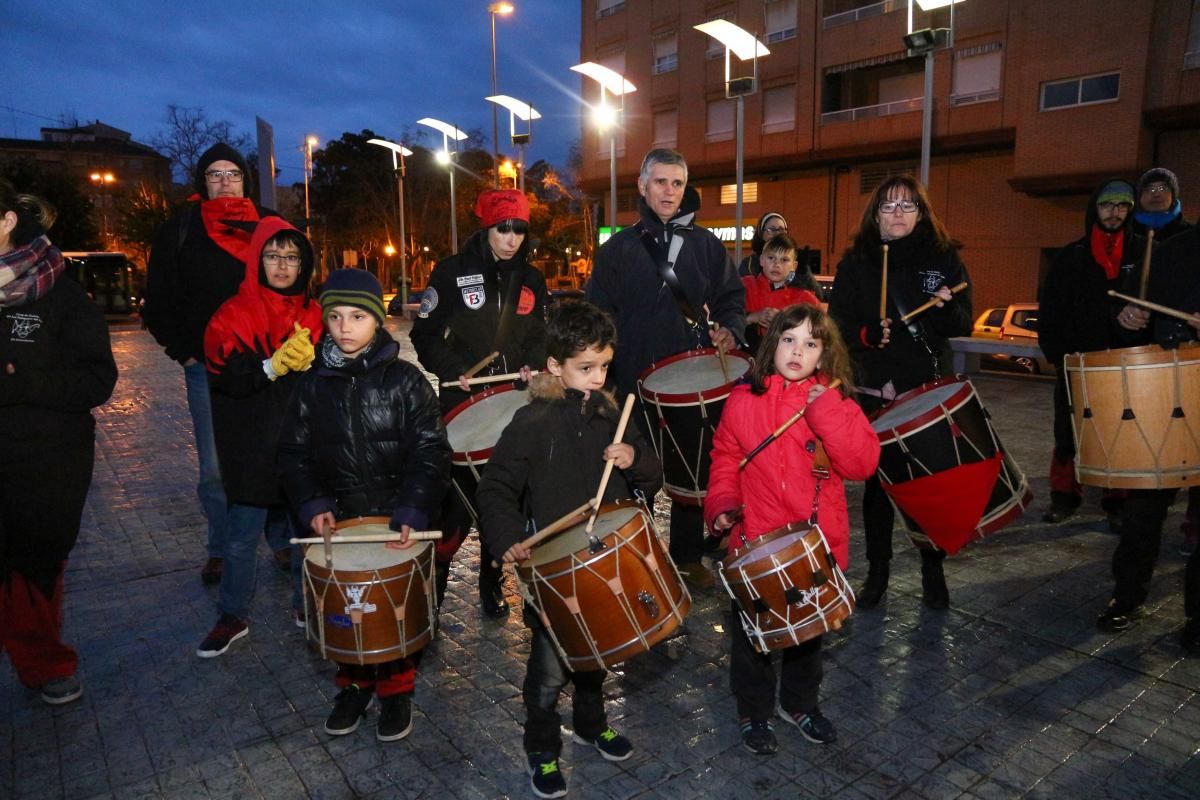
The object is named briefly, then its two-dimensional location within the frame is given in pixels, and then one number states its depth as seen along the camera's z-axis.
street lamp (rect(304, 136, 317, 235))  44.00
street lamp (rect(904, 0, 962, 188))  9.75
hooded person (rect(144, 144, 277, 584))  4.35
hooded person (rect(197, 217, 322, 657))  3.83
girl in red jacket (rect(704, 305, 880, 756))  3.08
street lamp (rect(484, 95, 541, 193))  21.20
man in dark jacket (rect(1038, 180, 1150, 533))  5.31
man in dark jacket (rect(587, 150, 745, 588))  4.55
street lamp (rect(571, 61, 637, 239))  18.62
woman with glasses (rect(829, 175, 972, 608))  4.22
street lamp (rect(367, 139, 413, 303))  28.69
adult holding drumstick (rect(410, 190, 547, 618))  4.54
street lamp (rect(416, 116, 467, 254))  24.31
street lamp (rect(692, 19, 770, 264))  14.09
